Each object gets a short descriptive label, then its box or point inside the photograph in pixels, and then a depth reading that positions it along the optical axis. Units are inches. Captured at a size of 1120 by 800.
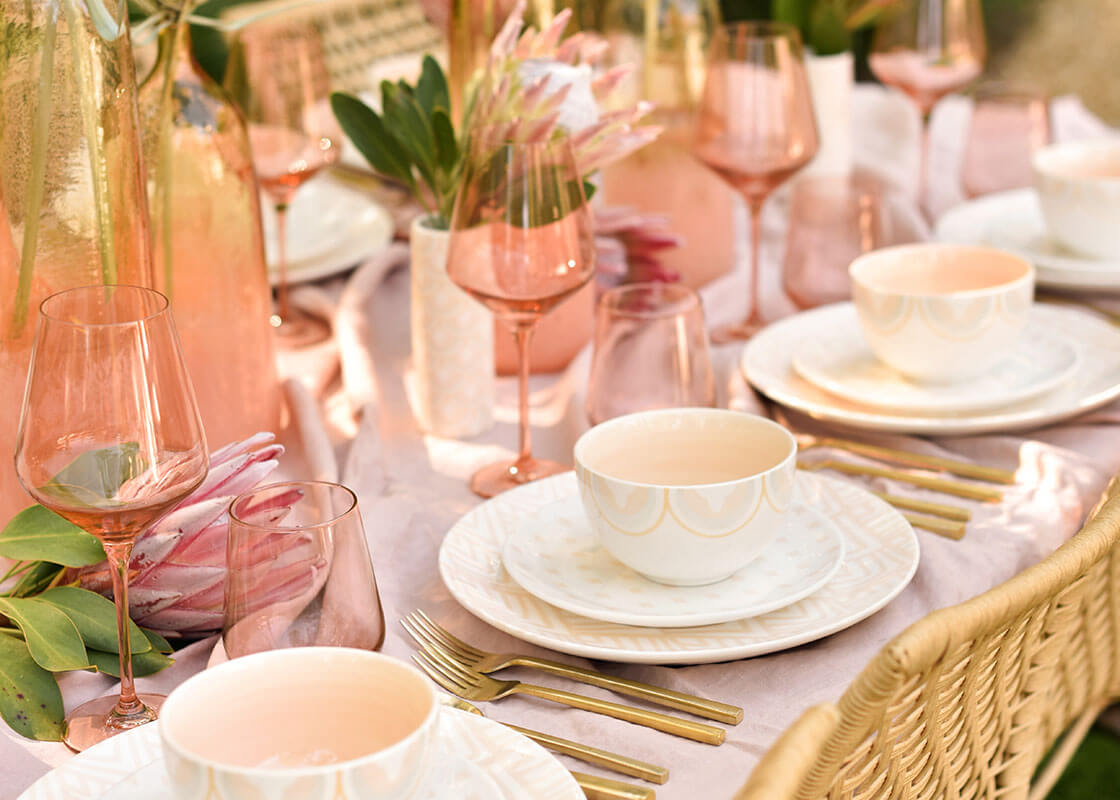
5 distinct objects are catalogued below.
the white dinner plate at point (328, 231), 48.2
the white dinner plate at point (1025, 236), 44.5
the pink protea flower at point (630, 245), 43.7
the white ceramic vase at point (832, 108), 53.4
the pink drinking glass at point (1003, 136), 52.4
